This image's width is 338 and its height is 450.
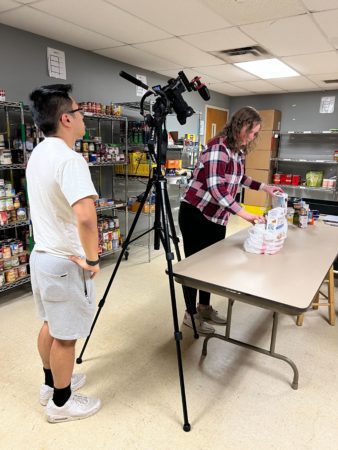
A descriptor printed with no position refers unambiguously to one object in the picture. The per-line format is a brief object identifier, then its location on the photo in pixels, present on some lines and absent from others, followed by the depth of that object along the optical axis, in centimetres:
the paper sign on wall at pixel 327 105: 560
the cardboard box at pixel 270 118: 591
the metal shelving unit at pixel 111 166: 363
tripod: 154
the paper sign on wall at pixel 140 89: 421
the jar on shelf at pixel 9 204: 260
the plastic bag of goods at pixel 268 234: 184
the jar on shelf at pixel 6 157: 256
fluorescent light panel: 379
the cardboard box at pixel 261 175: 616
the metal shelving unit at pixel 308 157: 572
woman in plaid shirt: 191
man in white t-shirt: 122
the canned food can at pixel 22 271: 275
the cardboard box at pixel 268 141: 596
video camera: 161
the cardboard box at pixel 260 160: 607
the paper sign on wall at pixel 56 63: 309
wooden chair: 250
